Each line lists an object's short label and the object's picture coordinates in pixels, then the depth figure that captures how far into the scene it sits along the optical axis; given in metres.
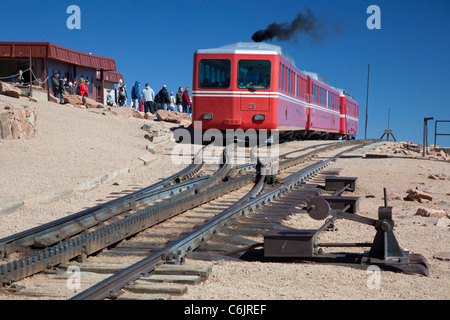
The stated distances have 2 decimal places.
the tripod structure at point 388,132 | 50.41
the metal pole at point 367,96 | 46.29
